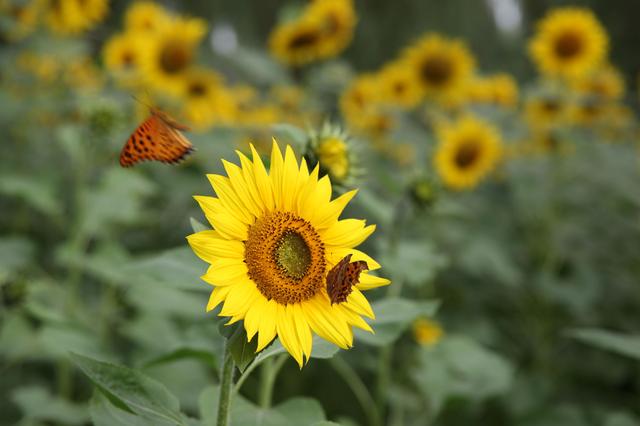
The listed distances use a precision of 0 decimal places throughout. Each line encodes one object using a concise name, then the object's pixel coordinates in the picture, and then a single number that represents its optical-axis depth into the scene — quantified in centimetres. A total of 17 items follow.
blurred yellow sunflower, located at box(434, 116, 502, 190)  245
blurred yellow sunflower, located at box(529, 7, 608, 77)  291
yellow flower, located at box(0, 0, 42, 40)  227
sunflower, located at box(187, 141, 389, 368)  72
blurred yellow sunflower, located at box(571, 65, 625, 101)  325
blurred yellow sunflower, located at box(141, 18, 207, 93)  247
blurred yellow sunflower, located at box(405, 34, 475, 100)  282
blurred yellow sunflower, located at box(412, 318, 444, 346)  216
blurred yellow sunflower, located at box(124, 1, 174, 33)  258
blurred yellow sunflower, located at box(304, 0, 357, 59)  283
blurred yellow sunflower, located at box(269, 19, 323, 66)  279
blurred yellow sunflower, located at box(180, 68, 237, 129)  265
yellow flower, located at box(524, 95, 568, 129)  299
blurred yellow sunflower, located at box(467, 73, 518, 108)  321
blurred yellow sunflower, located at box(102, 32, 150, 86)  244
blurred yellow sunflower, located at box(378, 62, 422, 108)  285
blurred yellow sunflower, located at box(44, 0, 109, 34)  232
